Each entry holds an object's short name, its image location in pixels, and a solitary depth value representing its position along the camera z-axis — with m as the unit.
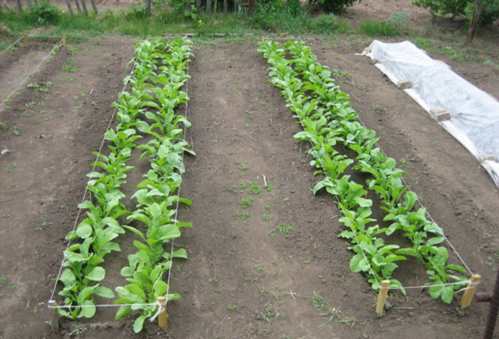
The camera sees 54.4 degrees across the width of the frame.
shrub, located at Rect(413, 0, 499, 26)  11.31
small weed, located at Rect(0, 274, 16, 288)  4.34
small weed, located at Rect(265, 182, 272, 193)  5.74
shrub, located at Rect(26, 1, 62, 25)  11.45
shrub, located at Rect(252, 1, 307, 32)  11.70
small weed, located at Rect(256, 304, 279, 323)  4.08
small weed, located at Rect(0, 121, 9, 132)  6.81
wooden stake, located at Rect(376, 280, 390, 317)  3.91
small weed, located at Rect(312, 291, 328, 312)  4.21
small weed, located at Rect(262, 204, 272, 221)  5.29
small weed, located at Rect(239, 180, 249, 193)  5.73
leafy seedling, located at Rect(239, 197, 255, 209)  5.48
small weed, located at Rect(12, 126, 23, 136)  6.76
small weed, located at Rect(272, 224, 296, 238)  5.07
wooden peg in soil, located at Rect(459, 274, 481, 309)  4.03
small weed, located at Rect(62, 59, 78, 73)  8.91
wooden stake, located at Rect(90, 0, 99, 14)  12.05
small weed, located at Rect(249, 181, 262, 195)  5.70
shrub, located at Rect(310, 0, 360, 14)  12.91
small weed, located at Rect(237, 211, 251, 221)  5.27
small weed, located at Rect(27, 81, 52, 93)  8.03
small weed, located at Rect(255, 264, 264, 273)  4.59
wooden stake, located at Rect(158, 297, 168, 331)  3.73
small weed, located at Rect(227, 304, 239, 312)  4.16
